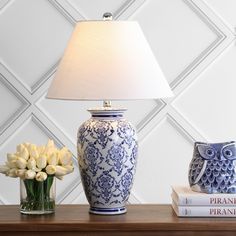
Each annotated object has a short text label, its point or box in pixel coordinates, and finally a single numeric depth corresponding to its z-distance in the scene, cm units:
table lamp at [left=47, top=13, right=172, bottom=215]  280
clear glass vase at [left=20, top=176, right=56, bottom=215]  294
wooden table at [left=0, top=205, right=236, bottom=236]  278
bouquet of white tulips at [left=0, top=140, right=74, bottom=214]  292
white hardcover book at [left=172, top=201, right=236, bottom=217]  287
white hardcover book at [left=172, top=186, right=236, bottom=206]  287
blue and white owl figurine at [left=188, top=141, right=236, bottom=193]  291
